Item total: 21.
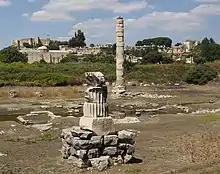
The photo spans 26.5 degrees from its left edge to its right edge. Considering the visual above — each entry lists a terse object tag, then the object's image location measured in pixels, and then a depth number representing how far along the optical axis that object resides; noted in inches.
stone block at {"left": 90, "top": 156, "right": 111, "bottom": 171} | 546.6
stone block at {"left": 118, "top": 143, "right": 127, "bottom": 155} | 581.3
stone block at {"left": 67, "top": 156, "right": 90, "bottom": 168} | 551.3
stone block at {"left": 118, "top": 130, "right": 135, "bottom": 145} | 583.8
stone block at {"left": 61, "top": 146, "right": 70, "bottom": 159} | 591.3
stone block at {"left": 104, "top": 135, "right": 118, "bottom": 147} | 572.6
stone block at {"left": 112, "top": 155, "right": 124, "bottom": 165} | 573.4
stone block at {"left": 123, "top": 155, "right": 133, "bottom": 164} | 577.0
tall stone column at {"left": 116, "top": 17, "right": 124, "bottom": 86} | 1756.9
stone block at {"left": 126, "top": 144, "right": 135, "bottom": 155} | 584.1
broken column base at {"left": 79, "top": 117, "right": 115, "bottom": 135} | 580.1
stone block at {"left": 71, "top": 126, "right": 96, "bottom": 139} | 563.5
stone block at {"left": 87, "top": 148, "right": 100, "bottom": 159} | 557.3
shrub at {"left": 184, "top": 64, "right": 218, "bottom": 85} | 2593.5
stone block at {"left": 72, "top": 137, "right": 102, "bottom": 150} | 556.1
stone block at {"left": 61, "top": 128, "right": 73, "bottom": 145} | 583.8
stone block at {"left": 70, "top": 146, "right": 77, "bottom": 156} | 570.3
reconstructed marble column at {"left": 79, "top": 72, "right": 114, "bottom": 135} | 585.3
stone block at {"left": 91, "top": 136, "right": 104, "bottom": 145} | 564.1
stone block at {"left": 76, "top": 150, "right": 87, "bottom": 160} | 552.4
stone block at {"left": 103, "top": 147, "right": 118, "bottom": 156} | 571.5
